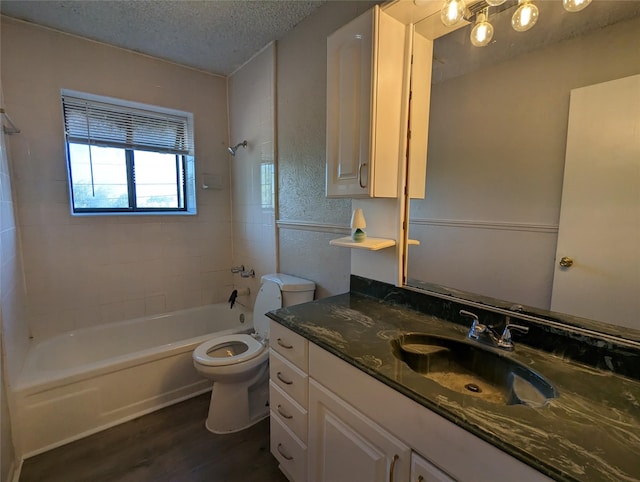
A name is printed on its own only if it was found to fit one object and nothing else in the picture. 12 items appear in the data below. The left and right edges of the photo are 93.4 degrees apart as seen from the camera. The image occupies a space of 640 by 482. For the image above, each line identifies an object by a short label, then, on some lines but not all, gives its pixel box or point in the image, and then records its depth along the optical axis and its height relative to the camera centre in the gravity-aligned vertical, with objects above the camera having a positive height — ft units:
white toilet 5.79 -3.06
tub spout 8.43 -2.48
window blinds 7.11 +2.08
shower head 8.25 +1.72
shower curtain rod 5.50 +1.54
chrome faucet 3.40 -1.45
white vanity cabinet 2.34 -2.20
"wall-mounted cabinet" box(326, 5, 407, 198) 4.14 +1.56
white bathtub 5.38 -3.52
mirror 3.09 +0.77
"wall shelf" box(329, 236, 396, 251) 4.50 -0.52
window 7.23 +1.35
